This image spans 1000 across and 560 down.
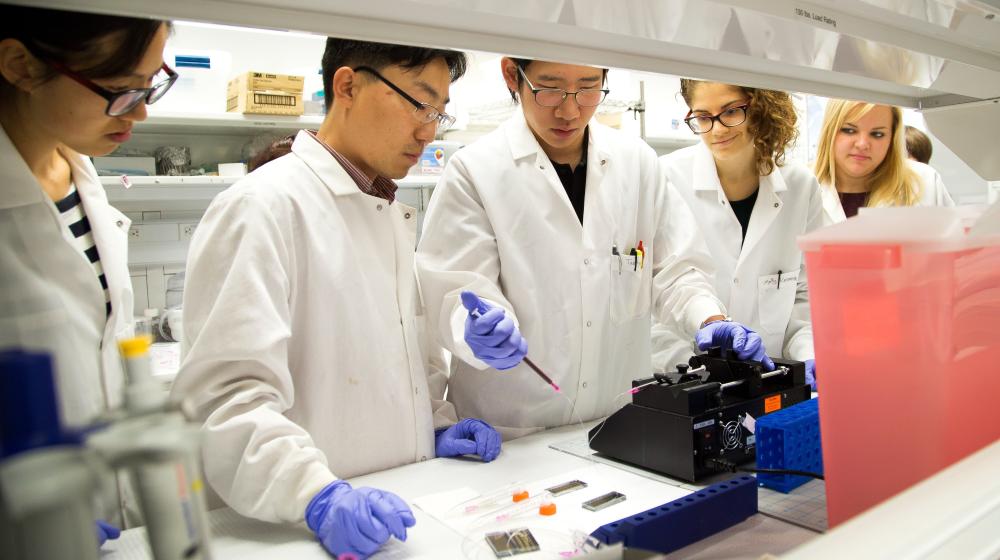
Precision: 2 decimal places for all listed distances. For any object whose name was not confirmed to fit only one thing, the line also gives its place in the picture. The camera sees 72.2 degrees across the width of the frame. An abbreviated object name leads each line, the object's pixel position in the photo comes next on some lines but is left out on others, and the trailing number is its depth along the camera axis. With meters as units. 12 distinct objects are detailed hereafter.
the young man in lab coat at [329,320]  1.15
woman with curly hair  2.31
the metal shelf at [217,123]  3.09
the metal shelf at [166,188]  3.02
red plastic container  0.88
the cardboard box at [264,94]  3.11
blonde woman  2.83
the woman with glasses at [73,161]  0.98
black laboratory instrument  1.30
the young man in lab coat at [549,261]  1.79
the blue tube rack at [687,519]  0.96
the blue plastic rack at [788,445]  1.23
